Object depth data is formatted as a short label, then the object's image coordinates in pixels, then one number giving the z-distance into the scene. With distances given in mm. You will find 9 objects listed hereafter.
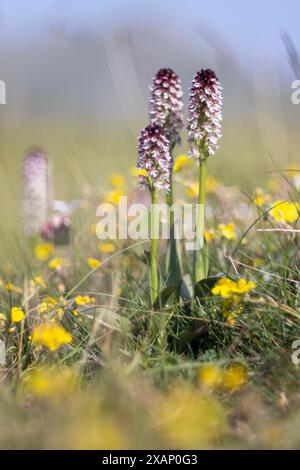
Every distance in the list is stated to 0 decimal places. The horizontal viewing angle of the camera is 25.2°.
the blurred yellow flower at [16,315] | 2010
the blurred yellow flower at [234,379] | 1653
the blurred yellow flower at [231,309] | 1910
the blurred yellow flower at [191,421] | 1438
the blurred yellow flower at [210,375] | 1618
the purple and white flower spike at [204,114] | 1953
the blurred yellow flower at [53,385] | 1540
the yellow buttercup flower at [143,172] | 1958
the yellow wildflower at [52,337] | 1662
